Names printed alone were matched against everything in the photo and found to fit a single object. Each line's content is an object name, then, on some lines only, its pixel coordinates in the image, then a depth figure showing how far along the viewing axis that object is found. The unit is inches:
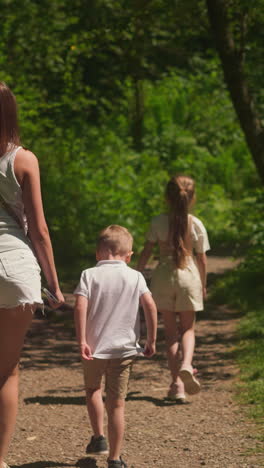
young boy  353.1
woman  301.4
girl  501.5
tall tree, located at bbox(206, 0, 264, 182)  762.1
